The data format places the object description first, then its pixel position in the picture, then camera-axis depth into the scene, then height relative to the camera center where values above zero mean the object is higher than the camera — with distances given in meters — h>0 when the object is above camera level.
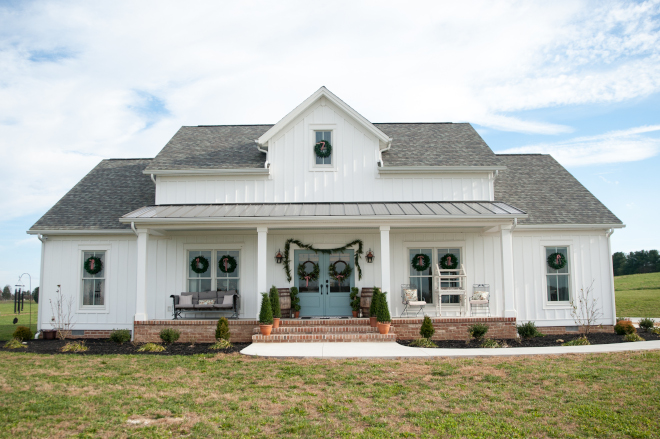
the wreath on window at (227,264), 14.60 +0.16
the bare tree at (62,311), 14.16 -1.19
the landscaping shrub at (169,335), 12.19 -1.66
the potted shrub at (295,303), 14.12 -1.04
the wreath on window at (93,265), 14.46 +0.18
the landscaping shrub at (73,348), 11.17 -1.79
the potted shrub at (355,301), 14.05 -1.00
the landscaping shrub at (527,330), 12.68 -1.72
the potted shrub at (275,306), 12.57 -0.99
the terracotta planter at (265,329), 12.09 -1.52
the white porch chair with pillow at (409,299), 13.80 -0.95
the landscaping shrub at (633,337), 11.91 -1.83
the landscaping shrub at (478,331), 12.16 -1.65
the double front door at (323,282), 14.54 -0.44
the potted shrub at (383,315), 12.13 -1.22
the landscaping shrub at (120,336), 12.38 -1.70
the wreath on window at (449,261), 14.63 +0.16
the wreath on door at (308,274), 14.57 -0.18
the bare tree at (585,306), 14.28 -1.25
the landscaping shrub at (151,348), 11.09 -1.81
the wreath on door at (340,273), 14.60 -0.16
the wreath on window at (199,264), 14.58 +0.15
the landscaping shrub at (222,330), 12.05 -1.54
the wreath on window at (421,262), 14.62 +0.14
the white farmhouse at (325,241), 14.41 +0.81
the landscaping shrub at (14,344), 11.78 -1.80
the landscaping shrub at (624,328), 12.88 -1.72
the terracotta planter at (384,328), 12.10 -1.54
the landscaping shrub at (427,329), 11.99 -1.56
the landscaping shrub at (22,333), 13.13 -1.70
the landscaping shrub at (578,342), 11.45 -1.86
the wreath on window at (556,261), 14.48 +0.11
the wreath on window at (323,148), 14.91 +3.71
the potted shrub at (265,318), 12.11 -1.25
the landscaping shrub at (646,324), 13.81 -1.74
